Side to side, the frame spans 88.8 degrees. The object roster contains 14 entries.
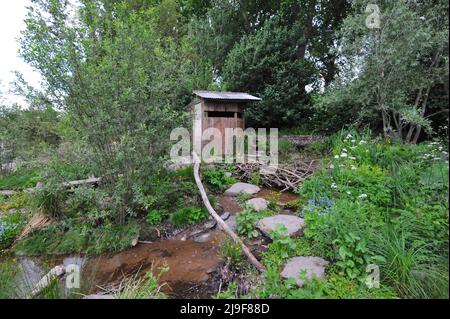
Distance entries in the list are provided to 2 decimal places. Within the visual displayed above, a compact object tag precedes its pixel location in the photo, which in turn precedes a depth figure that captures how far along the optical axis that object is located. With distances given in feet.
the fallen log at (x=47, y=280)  7.80
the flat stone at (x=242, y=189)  17.61
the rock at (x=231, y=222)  13.26
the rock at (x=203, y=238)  13.06
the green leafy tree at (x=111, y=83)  12.44
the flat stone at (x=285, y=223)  11.41
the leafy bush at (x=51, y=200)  13.92
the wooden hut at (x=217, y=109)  26.48
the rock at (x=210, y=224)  14.03
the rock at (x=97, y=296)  7.99
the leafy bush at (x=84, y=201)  12.85
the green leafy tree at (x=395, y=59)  18.39
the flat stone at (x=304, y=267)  8.17
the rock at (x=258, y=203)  14.60
